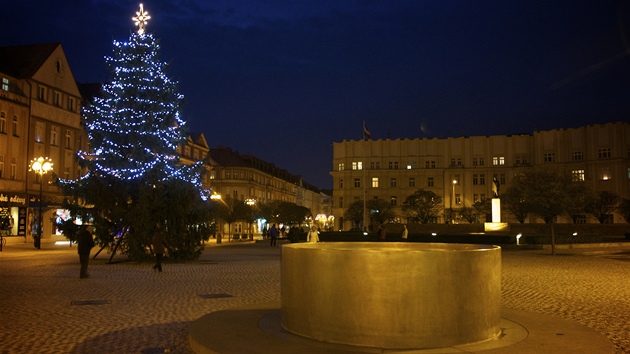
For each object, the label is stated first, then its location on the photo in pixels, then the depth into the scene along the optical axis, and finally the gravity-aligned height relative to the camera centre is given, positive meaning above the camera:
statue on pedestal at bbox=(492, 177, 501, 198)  46.81 +2.62
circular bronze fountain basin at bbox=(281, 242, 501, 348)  7.97 -0.98
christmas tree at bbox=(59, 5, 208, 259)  26.08 +2.60
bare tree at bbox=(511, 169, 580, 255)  52.78 +2.89
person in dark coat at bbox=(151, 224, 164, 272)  21.81 -0.84
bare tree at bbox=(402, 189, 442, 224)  77.06 +2.50
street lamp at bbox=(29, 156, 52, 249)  41.98 +4.11
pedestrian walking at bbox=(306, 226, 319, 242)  30.91 -0.63
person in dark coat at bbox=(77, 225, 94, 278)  19.09 -0.72
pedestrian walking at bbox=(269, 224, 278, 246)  45.81 -0.78
